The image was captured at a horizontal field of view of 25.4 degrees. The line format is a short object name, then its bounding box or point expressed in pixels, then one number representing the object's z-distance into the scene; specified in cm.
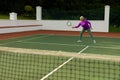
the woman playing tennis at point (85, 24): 1510
